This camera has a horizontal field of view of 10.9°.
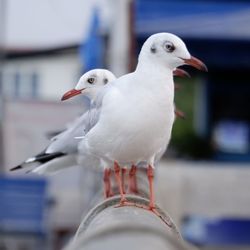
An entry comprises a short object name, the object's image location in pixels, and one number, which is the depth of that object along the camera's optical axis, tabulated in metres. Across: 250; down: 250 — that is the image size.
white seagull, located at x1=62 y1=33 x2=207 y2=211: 5.37
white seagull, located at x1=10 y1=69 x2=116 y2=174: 7.28
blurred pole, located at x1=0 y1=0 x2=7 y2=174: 27.01
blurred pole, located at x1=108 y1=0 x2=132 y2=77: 17.59
